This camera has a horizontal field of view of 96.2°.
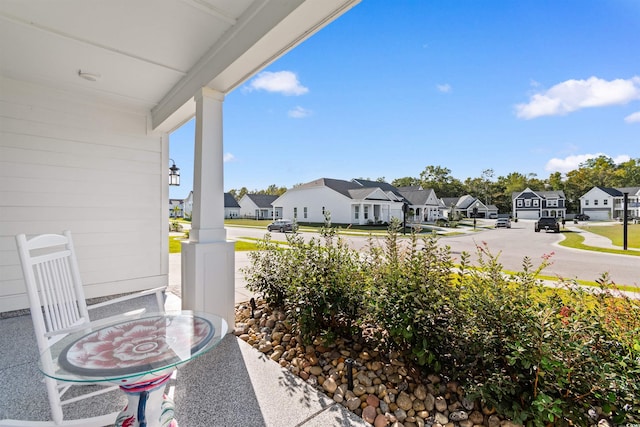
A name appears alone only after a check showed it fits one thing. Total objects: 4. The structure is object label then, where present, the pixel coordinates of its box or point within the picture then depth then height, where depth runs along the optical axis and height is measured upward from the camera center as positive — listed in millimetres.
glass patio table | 1094 -599
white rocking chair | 1436 -496
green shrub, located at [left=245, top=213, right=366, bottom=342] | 2143 -563
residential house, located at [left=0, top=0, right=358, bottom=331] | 2062 +1173
